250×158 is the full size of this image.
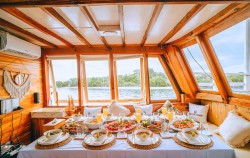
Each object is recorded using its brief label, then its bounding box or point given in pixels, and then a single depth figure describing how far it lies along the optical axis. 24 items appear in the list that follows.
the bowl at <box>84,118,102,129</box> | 2.04
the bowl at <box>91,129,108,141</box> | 1.65
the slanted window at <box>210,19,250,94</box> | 2.14
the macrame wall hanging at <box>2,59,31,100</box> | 2.65
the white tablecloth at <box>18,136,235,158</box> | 1.44
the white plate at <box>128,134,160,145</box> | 1.56
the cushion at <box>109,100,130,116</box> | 3.05
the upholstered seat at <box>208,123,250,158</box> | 1.80
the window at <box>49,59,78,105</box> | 3.99
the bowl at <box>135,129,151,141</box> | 1.61
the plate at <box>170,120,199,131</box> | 1.89
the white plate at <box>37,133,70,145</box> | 1.62
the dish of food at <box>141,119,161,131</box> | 1.93
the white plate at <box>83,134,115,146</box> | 1.58
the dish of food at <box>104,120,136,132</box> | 1.94
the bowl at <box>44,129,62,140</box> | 1.68
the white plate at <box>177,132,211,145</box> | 1.53
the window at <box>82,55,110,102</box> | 3.99
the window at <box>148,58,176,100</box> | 3.95
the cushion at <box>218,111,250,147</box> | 1.98
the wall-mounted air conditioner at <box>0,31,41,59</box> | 2.37
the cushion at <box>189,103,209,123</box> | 3.07
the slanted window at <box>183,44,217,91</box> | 3.05
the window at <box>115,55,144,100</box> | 3.97
